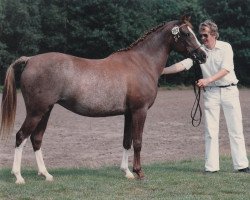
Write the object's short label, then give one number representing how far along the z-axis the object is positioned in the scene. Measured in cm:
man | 747
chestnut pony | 642
